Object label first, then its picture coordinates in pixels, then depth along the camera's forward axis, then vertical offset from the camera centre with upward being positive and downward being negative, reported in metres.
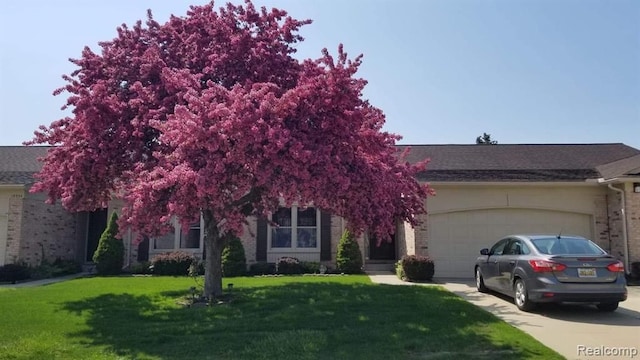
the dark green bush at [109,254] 17.67 -0.57
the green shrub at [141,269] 17.80 -1.10
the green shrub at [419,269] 14.88 -0.89
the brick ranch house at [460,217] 16.06 +0.73
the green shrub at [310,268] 17.72 -1.04
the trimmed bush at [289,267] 17.47 -1.00
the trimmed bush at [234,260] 17.36 -0.76
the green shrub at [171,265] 17.48 -0.93
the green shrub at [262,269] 17.59 -1.08
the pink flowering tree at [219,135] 7.85 +1.79
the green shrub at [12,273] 15.84 -1.11
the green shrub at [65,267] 17.67 -1.05
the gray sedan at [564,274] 8.74 -0.61
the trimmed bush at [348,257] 17.52 -0.65
